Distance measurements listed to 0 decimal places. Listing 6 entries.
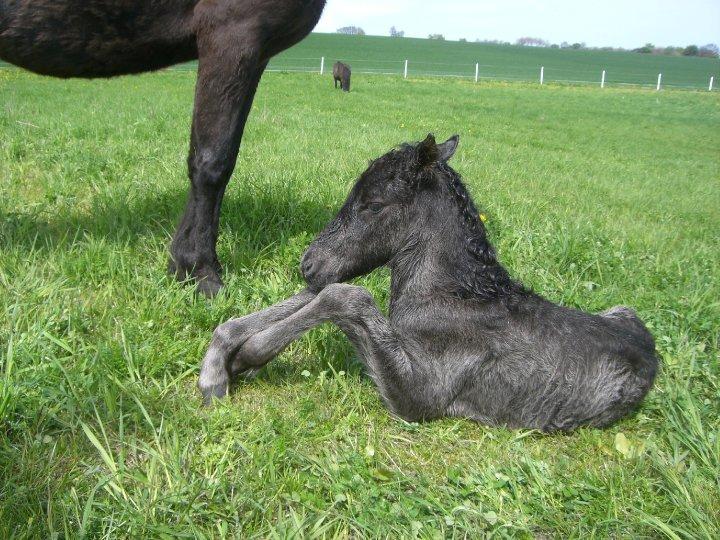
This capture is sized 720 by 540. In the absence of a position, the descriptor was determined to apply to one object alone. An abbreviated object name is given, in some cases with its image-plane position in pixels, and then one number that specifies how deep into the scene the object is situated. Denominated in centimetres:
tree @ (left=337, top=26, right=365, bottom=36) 10906
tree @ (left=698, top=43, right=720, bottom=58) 10688
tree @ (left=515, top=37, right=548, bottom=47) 13700
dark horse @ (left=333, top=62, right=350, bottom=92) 2331
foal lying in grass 279
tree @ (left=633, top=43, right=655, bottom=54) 11882
